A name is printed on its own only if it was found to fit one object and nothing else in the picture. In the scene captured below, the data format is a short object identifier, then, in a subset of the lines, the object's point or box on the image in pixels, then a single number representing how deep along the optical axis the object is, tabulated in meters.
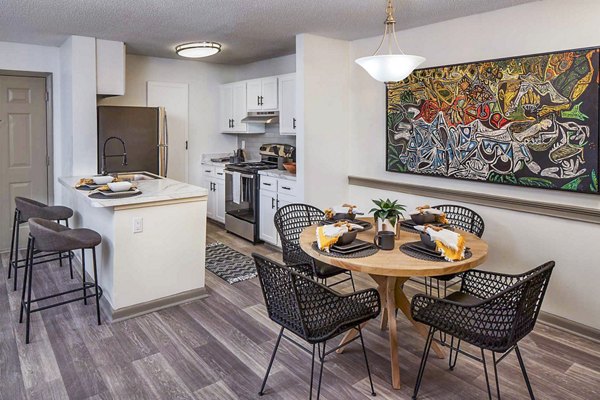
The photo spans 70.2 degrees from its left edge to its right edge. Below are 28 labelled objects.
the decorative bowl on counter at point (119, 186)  3.37
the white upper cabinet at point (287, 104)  5.08
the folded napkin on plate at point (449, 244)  2.32
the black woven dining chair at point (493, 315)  2.01
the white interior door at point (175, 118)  6.08
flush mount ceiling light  4.91
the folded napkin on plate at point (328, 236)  2.50
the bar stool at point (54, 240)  2.94
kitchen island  3.25
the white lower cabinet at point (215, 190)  6.19
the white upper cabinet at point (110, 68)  4.70
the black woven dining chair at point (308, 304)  2.10
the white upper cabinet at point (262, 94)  5.45
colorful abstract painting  3.01
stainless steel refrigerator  4.85
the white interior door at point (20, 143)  4.98
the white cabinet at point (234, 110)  6.13
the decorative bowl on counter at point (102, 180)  3.79
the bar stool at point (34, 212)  3.82
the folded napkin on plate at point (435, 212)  3.06
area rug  4.31
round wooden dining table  2.25
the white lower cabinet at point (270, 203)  5.00
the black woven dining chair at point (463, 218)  3.37
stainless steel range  5.44
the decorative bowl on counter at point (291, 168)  5.09
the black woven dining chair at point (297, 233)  3.10
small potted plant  2.69
